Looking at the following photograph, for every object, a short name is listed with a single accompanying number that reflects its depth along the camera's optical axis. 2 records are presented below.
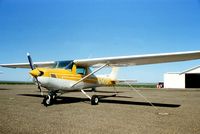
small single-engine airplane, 11.46
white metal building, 55.03
